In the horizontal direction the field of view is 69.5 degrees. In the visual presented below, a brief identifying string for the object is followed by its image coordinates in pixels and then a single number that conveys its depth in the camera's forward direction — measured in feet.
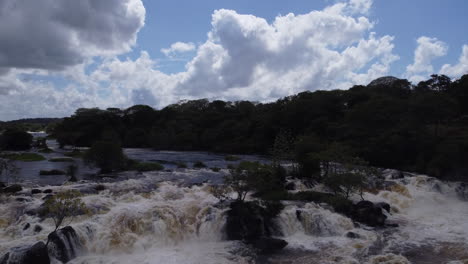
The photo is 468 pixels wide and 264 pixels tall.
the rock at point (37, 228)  57.73
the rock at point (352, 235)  63.77
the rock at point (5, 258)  45.80
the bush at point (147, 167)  129.90
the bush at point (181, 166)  140.15
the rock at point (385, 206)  79.87
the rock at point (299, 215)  68.81
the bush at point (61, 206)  51.65
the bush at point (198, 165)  144.16
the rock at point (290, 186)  95.31
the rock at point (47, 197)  72.65
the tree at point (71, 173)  103.45
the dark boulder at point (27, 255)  46.03
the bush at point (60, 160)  166.15
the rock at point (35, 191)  80.80
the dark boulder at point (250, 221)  63.87
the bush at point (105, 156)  123.54
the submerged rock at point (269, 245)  57.53
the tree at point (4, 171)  92.79
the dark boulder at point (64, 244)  50.88
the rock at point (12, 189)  81.41
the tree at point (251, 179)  70.90
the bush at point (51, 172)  119.60
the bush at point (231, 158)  177.70
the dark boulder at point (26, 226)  58.03
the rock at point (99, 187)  84.78
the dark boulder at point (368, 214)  70.64
